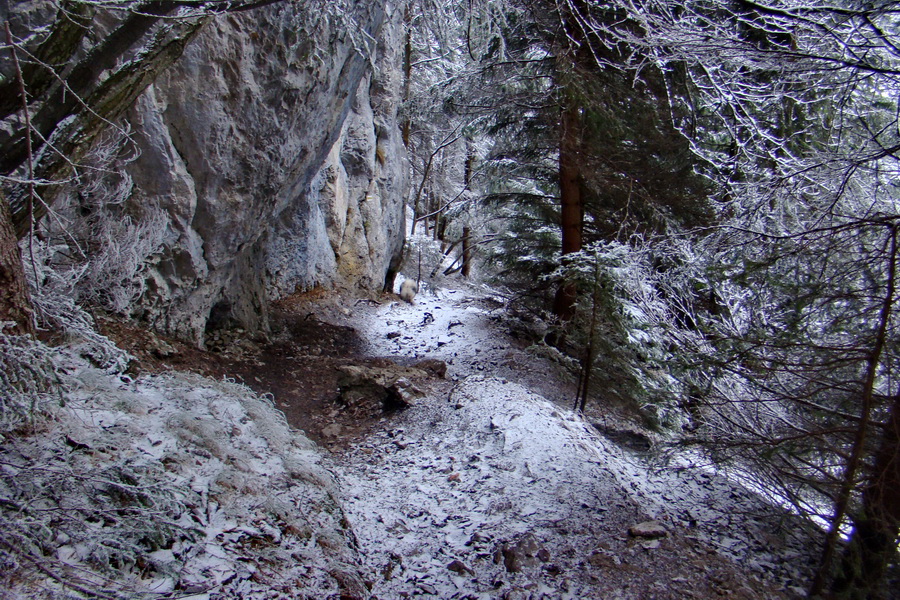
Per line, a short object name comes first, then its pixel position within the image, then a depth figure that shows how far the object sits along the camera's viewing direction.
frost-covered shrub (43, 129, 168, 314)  4.51
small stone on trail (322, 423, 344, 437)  5.23
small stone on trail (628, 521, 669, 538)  3.49
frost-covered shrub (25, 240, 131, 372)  2.98
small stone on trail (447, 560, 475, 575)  3.24
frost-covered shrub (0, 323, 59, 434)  2.20
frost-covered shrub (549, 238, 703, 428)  4.09
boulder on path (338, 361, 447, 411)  5.88
